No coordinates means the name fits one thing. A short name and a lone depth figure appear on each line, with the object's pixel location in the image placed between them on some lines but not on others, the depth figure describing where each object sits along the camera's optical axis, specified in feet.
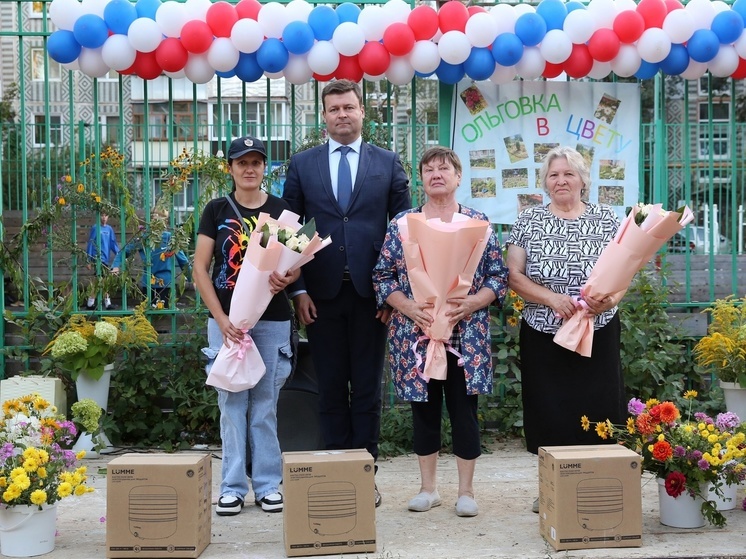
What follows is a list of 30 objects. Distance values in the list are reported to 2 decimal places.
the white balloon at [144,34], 16.17
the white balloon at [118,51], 16.38
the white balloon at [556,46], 16.70
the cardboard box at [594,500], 11.34
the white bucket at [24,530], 11.35
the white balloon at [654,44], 16.70
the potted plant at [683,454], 11.84
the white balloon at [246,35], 16.15
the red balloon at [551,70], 17.34
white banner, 18.45
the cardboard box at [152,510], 11.19
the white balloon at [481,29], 16.46
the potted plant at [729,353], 15.84
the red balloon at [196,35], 16.16
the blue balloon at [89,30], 16.24
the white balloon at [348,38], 16.28
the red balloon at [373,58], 16.53
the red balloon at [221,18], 16.28
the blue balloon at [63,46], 16.43
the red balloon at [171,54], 16.37
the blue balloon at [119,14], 16.35
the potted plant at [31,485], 11.11
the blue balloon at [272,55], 16.42
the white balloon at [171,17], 16.24
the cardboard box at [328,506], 11.28
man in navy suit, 13.48
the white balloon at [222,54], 16.33
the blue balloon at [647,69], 17.40
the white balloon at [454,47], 16.53
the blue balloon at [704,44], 16.81
